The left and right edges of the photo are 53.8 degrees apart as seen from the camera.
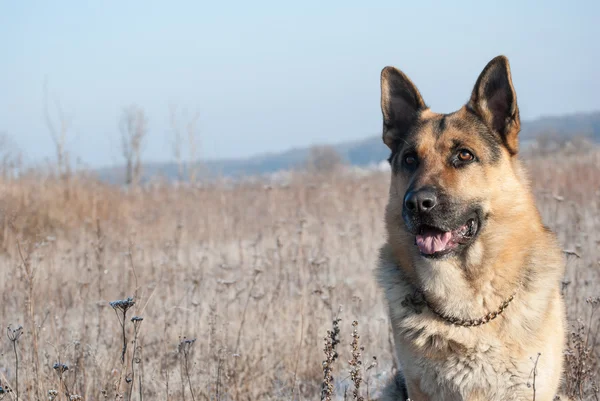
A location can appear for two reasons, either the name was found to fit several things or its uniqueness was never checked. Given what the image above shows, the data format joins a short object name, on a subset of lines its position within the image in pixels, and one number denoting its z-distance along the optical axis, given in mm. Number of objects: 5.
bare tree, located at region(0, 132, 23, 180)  10823
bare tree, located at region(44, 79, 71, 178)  11784
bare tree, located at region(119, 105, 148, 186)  49969
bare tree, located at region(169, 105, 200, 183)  36538
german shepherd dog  2857
